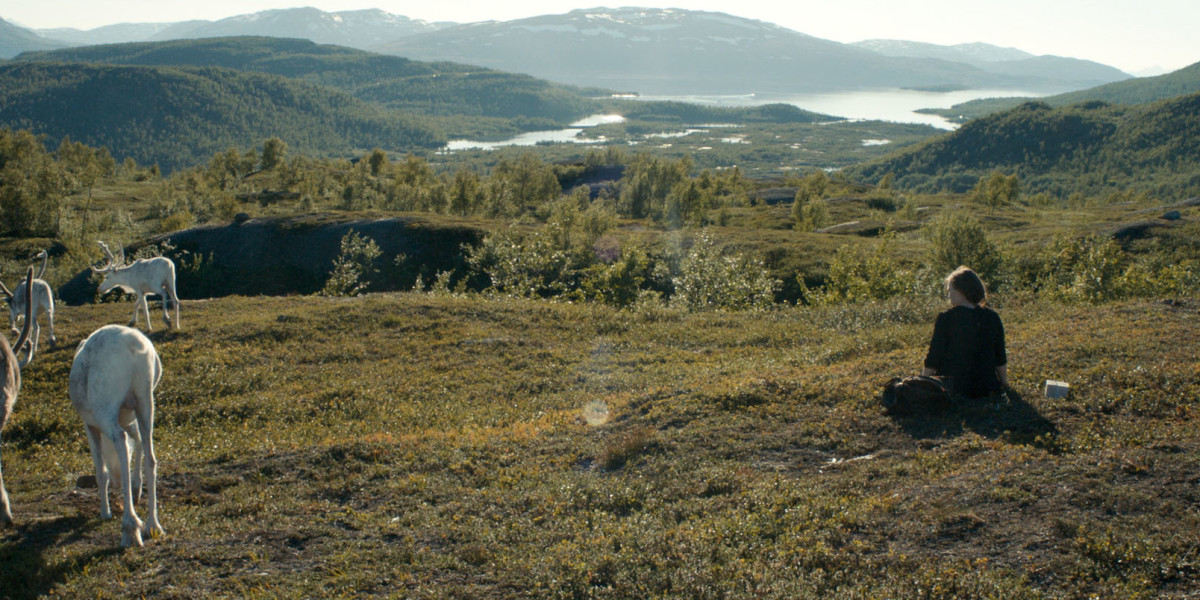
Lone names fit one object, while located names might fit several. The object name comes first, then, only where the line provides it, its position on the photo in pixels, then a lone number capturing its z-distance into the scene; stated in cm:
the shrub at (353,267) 4412
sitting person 1212
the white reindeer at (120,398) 894
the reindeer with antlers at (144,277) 2655
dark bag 1220
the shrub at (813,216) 9088
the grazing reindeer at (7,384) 947
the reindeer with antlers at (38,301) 2316
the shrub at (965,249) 4081
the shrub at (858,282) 3697
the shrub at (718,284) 3753
